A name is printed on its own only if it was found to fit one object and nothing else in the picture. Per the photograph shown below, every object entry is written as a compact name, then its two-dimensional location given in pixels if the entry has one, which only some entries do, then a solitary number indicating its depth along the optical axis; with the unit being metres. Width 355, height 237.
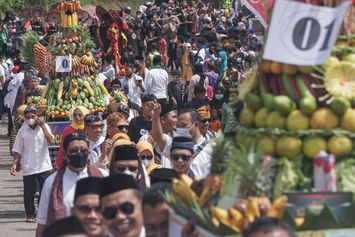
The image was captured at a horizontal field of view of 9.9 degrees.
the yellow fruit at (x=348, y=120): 9.52
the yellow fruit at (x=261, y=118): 9.75
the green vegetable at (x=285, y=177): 9.21
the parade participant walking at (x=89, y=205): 12.49
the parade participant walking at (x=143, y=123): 23.00
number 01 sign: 9.24
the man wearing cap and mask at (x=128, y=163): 15.18
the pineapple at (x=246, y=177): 8.92
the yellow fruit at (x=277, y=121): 9.64
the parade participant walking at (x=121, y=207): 11.36
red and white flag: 15.38
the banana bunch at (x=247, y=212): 8.83
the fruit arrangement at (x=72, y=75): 29.13
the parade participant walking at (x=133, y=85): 36.92
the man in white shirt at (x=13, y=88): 39.27
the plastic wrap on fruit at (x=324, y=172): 9.12
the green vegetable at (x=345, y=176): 9.33
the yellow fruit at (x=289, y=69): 9.75
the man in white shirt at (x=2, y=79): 46.54
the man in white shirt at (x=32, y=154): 26.02
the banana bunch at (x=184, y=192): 9.74
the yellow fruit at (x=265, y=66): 9.94
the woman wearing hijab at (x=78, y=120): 23.51
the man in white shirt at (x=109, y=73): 41.70
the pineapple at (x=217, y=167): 9.63
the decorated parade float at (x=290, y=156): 8.93
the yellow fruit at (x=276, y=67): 9.86
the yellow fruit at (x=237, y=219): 8.93
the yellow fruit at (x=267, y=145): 9.51
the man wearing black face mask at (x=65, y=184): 15.44
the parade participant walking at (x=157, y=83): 38.01
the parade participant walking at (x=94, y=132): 21.60
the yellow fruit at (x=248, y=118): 9.90
